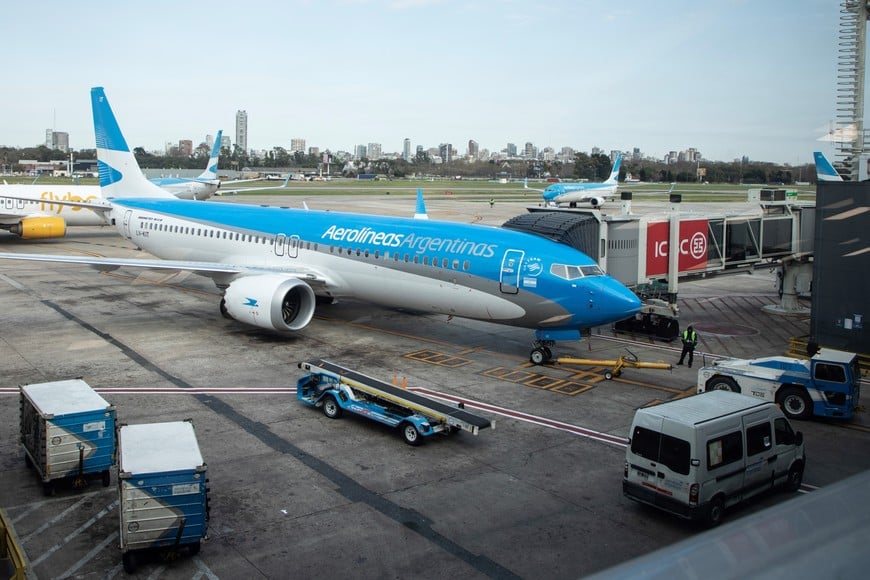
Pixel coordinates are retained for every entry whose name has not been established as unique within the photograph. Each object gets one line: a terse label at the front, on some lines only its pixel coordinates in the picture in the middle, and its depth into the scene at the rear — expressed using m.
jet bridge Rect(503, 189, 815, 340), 26.41
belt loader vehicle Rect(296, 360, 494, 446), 16.81
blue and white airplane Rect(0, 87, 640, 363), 22.27
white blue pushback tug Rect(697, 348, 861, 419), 18.56
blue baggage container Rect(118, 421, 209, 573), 11.48
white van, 12.99
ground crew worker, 23.31
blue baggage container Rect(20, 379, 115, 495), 13.78
